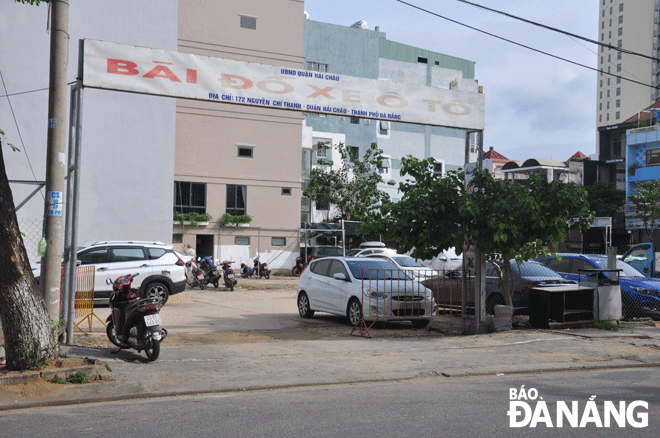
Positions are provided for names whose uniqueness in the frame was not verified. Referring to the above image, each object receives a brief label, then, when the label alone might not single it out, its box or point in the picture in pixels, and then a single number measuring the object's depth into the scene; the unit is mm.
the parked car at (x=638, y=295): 15562
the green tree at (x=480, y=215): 12758
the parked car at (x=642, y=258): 21827
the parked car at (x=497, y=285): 15383
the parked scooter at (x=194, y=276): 25578
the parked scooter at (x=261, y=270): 33188
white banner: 11422
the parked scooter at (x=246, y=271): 33156
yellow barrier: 13395
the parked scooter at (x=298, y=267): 35844
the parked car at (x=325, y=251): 35969
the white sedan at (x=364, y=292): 13844
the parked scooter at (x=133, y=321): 9711
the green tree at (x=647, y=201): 50562
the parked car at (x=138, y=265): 17984
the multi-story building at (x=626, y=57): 107875
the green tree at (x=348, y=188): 44844
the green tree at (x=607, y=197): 58875
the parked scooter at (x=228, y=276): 25050
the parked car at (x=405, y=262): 24588
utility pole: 9938
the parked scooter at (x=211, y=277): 25625
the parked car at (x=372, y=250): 31869
